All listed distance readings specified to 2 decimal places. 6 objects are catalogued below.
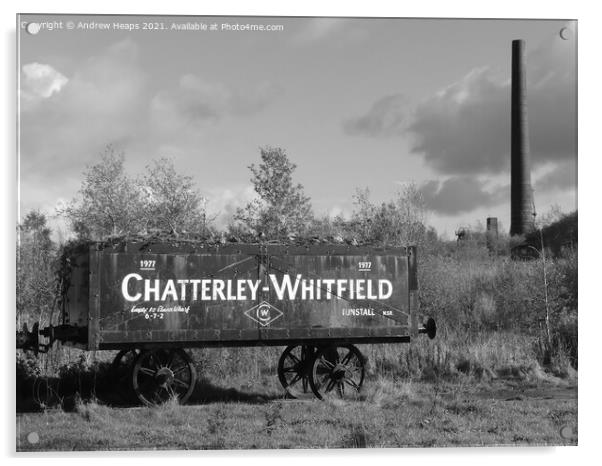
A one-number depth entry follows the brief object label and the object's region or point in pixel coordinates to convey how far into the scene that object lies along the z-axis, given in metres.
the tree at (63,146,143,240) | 15.35
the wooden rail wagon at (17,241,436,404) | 10.16
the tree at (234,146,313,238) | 16.34
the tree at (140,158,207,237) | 16.16
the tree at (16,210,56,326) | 10.90
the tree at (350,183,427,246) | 17.00
